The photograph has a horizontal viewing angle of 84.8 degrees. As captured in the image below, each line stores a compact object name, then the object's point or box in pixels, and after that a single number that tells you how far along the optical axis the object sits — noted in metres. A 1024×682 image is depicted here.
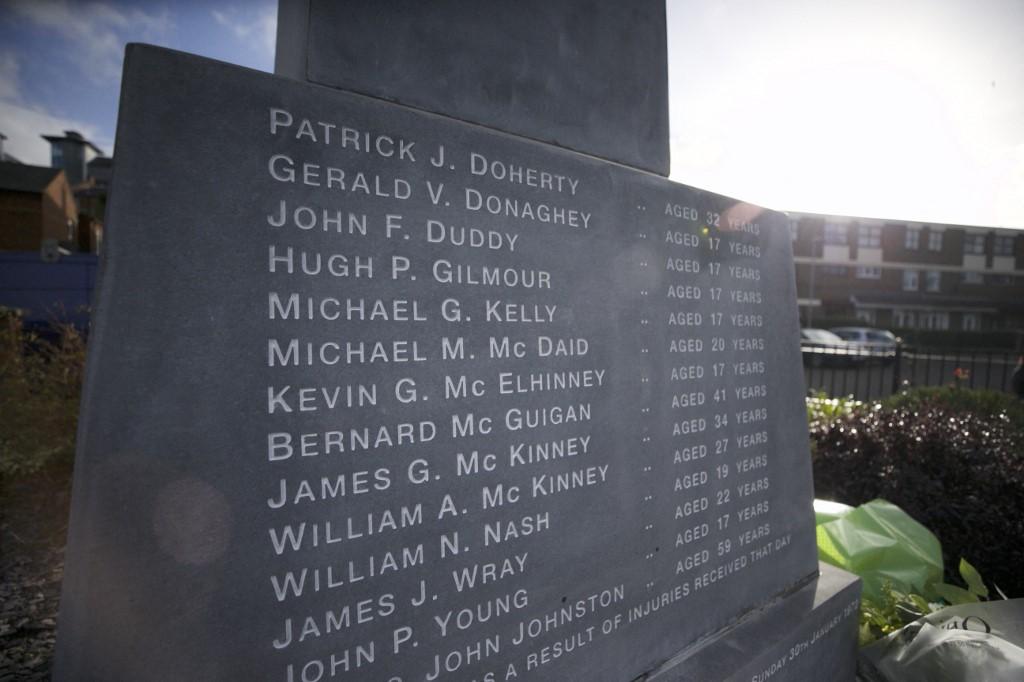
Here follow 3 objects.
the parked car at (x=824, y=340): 20.52
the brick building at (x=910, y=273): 41.75
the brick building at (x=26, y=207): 29.12
